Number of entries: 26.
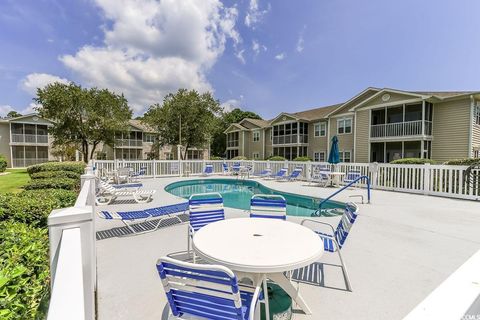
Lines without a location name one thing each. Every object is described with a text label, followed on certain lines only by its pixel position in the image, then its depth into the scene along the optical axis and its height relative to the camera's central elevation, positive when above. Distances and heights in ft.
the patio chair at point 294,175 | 48.29 -4.52
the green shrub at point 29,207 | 11.84 -2.87
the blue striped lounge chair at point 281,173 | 49.99 -4.32
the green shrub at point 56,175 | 28.99 -2.91
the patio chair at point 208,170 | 56.90 -4.22
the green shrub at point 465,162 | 30.65 -1.21
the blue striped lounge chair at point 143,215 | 16.65 -4.47
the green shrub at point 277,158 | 80.53 -2.03
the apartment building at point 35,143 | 96.84 +3.77
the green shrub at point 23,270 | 4.99 -3.15
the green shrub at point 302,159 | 75.05 -2.00
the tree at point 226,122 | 152.15 +20.36
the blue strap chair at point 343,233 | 10.15 -3.66
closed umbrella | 41.57 -0.05
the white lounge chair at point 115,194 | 26.81 -4.72
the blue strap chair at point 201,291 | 5.29 -3.22
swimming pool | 28.68 -6.92
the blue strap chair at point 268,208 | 13.41 -3.13
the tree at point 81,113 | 68.44 +11.74
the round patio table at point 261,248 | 6.81 -3.10
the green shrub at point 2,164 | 72.18 -3.77
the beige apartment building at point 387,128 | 53.31 +6.99
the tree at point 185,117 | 83.10 +12.24
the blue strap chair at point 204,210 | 12.60 -3.09
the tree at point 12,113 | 189.86 +30.91
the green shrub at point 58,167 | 39.52 -2.63
